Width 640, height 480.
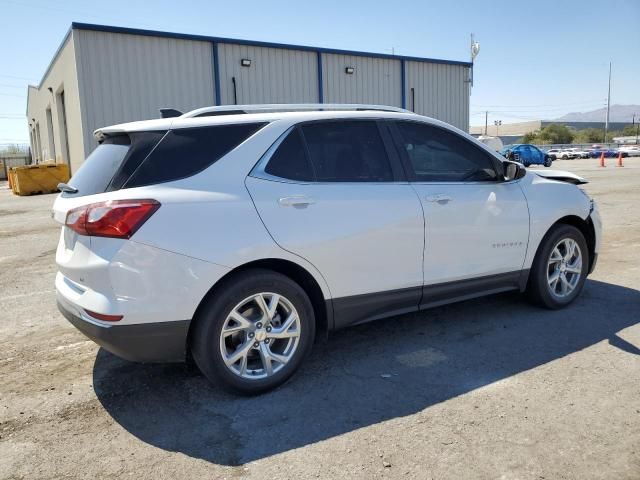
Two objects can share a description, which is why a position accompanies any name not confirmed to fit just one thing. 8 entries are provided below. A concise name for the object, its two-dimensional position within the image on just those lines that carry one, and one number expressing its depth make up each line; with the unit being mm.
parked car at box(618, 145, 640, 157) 52081
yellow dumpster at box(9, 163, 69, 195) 21641
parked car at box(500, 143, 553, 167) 38156
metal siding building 17609
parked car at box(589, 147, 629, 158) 54438
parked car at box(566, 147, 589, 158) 53156
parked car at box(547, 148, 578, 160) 53156
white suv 3068
